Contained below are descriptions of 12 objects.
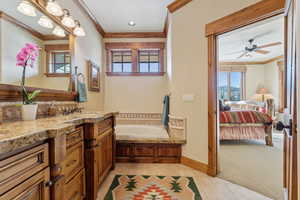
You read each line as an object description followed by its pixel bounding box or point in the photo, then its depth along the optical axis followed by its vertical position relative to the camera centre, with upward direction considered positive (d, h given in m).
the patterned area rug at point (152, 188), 1.38 -1.06
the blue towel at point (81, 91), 1.91 +0.12
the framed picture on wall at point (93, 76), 2.38 +0.45
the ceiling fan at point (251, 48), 3.65 +1.52
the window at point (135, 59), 3.17 +1.02
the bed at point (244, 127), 2.87 -0.65
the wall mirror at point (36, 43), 1.02 +0.56
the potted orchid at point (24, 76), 1.07 +0.19
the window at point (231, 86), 5.90 +0.59
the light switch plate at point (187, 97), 1.95 +0.03
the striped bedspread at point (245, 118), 2.88 -0.44
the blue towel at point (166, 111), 2.54 -0.26
